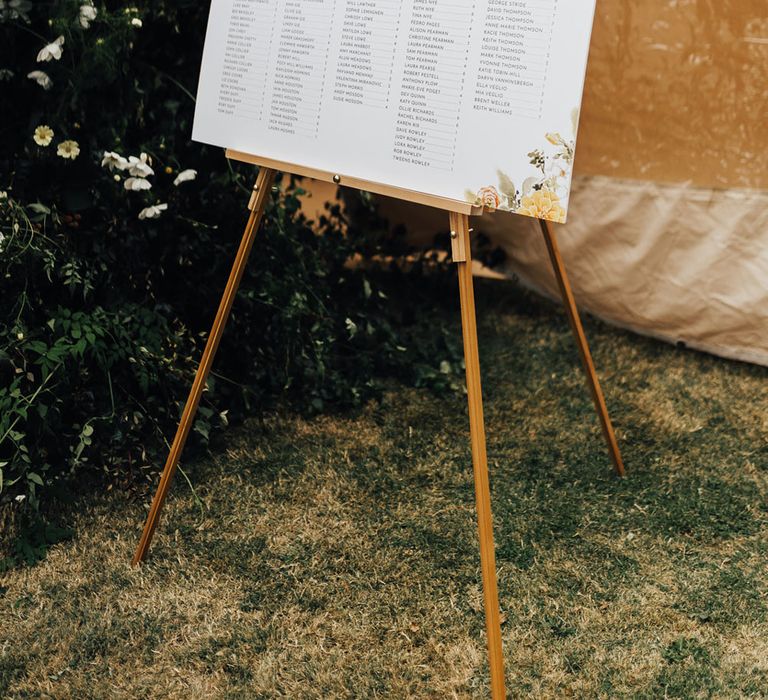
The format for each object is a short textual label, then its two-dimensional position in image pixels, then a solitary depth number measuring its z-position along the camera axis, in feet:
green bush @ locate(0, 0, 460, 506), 6.79
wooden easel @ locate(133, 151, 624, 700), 4.84
